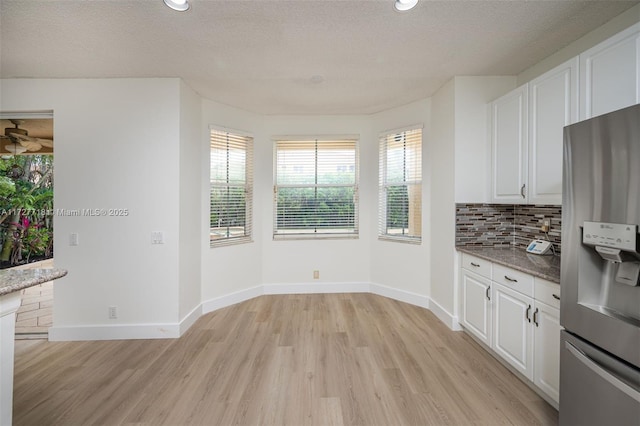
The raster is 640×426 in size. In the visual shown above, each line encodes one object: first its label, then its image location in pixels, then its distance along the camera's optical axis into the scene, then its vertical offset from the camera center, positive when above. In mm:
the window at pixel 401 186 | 3679 +329
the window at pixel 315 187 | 4172 +332
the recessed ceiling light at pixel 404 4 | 1802 +1344
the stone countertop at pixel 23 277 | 1264 -345
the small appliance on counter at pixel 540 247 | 2414 -327
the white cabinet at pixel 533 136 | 2031 +630
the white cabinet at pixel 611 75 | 1603 +833
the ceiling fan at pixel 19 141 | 2975 +734
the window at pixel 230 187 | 3611 +297
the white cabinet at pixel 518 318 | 1789 -825
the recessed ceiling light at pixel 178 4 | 1811 +1348
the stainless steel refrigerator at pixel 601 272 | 1183 -301
